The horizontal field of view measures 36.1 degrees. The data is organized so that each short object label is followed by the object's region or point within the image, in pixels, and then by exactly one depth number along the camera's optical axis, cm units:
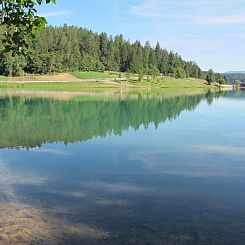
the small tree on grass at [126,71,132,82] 15212
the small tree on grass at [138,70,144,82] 15082
